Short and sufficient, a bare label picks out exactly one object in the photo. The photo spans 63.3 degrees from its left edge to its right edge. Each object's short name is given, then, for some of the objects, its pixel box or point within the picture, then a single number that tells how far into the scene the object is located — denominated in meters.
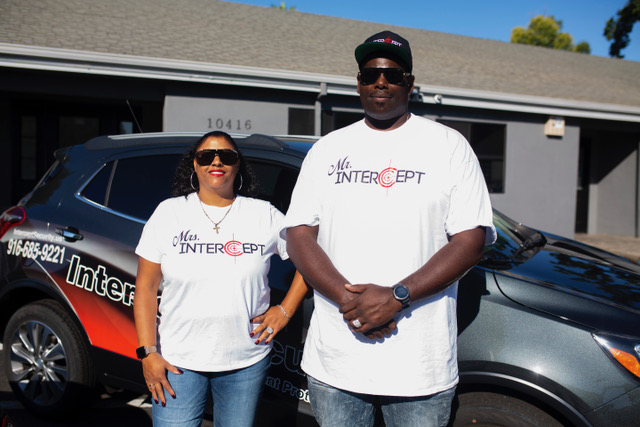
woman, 1.95
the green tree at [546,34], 33.47
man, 1.67
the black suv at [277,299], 1.99
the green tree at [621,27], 25.75
